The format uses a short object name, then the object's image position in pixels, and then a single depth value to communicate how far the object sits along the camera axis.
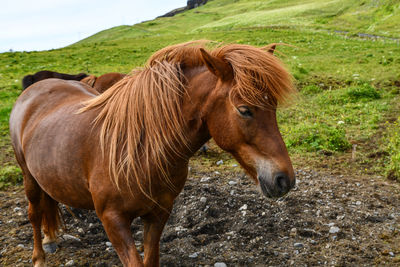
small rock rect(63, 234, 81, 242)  4.27
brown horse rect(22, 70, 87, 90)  9.42
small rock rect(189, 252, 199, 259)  3.79
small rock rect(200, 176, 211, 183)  5.53
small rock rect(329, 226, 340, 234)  4.09
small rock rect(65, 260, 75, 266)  3.79
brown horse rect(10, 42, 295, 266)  2.37
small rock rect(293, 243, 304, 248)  3.90
